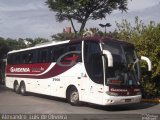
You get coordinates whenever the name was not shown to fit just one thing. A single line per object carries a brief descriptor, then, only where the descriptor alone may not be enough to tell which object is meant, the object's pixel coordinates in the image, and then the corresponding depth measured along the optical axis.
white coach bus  16.61
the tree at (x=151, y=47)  21.61
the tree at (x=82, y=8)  42.10
